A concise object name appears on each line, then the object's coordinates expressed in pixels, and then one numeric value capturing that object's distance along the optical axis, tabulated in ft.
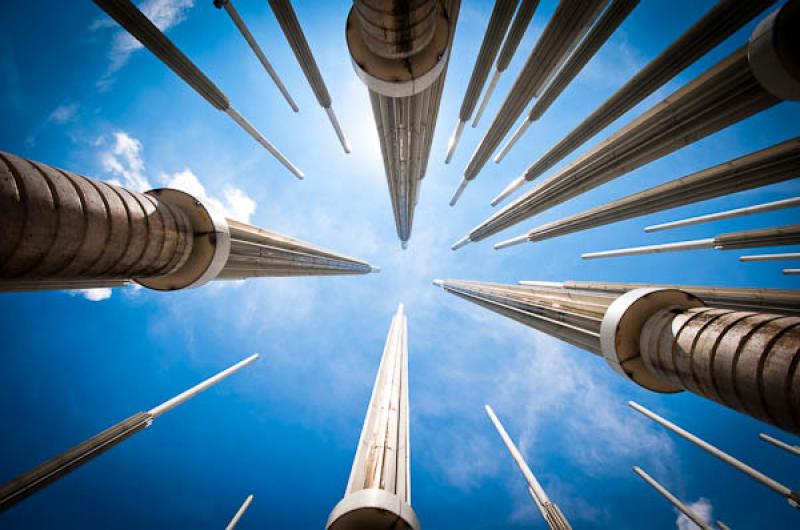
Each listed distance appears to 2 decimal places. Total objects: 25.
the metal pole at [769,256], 48.30
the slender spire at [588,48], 33.78
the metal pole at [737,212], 43.70
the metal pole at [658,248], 52.37
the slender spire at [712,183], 28.14
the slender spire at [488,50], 39.65
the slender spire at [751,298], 33.42
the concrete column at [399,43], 17.13
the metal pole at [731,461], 43.19
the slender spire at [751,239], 36.78
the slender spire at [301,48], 41.93
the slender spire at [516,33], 39.93
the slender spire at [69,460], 27.30
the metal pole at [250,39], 42.05
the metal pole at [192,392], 43.41
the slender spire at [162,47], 35.17
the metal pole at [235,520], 63.38
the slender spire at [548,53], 34.78
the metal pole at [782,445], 53.74
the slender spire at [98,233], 11.66
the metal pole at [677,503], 54.43
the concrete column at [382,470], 15.62
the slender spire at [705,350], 11.53
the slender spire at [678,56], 26.30
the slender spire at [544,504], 42.53
